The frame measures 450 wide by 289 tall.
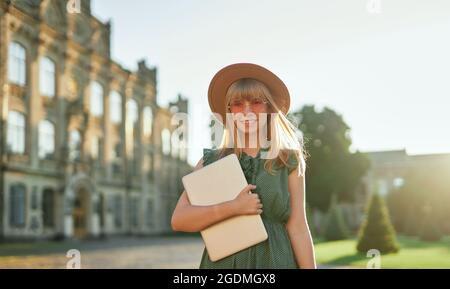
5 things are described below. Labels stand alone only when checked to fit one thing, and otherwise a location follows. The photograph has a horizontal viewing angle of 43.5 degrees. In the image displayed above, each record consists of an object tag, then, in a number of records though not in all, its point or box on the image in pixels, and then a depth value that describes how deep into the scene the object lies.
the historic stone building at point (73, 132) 26.92
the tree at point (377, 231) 18.47
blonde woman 2.35
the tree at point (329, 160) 43.09
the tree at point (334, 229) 28.16
